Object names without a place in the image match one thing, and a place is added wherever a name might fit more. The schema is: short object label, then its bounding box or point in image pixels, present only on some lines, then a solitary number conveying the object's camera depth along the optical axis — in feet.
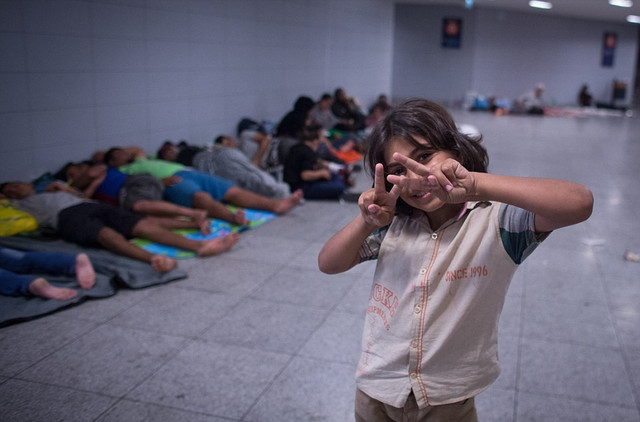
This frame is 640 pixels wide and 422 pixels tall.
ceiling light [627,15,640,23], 57.18
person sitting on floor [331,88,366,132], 33.99
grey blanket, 10.82
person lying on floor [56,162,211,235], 15.99
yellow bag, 13.96
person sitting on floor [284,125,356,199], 20.56
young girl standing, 3.94
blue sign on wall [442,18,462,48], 58.95
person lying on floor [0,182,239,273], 13.75
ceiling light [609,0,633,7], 44.92
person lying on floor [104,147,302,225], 17.26
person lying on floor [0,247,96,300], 11.28
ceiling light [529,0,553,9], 50.24
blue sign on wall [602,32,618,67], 66.74
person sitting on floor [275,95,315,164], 22.77
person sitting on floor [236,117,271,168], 23.09
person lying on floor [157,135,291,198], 19.86
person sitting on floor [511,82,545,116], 55.83
